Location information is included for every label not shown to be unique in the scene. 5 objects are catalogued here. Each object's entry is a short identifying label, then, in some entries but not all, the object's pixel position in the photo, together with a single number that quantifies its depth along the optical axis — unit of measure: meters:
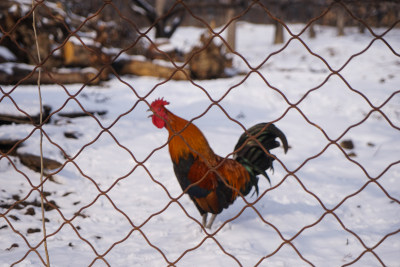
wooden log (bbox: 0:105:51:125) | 7.97
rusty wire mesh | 2.59
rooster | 5.08
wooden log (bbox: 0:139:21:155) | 7.31
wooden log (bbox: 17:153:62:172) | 7.21
